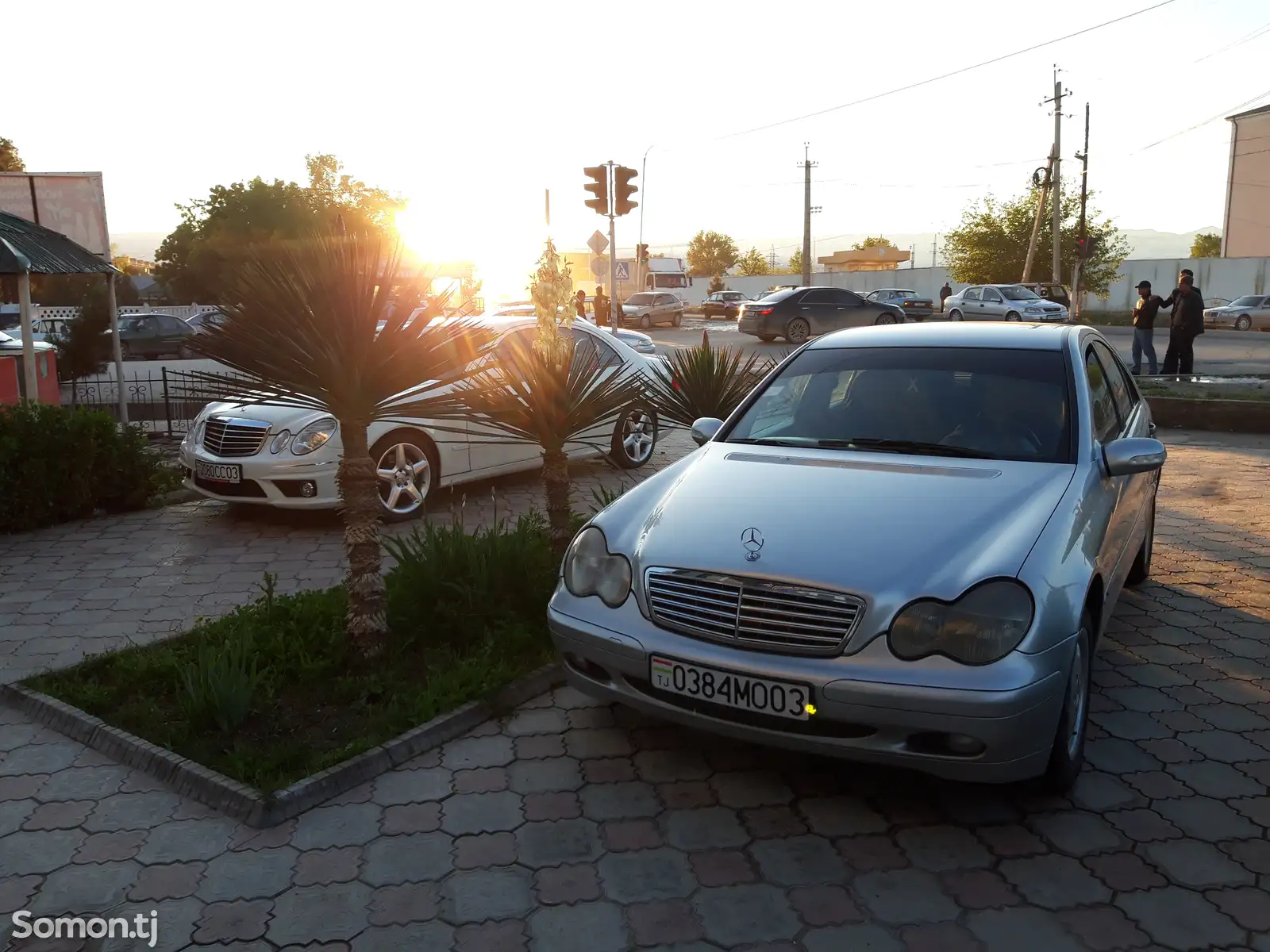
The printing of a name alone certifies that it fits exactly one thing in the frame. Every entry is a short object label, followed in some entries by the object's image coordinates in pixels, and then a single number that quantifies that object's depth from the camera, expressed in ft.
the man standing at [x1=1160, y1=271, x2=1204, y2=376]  53.72
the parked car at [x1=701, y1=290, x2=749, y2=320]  162.61
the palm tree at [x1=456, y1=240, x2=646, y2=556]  15.71
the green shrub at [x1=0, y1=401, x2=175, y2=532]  23.98
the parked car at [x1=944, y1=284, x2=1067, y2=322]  115.24
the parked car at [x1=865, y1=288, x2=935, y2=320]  133.39
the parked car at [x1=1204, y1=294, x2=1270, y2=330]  119.55
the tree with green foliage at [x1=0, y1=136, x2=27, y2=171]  119.03
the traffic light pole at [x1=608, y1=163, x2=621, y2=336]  72.90
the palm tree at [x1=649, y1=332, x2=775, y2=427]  20.57
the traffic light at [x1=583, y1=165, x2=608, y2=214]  57.26
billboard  45.91
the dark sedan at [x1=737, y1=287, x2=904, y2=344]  93.35
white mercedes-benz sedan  23.77
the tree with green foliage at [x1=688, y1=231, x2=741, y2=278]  373.20
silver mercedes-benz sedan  9.94
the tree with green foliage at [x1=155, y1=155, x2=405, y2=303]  151.43
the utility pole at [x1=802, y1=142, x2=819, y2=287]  187.32
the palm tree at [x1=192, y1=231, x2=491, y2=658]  12.93
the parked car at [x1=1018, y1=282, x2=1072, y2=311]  128.67
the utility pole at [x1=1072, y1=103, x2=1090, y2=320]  100.42
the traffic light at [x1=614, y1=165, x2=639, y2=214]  56.65
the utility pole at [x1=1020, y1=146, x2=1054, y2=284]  152.97
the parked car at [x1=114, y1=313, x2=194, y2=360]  94.63
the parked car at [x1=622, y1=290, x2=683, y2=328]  136.87
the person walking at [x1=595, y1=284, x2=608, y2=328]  87.15
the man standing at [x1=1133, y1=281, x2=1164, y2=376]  54.44
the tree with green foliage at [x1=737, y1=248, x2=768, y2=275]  348.59
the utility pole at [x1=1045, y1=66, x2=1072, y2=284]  145.69
